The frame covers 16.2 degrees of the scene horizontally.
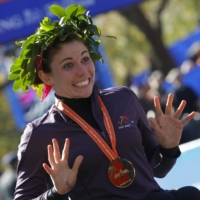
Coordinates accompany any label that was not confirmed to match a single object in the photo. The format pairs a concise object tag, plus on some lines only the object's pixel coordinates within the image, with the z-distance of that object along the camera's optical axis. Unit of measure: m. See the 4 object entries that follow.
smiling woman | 3.79
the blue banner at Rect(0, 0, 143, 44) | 10.41
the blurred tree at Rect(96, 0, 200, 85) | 27.64
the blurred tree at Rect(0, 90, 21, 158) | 31.95
